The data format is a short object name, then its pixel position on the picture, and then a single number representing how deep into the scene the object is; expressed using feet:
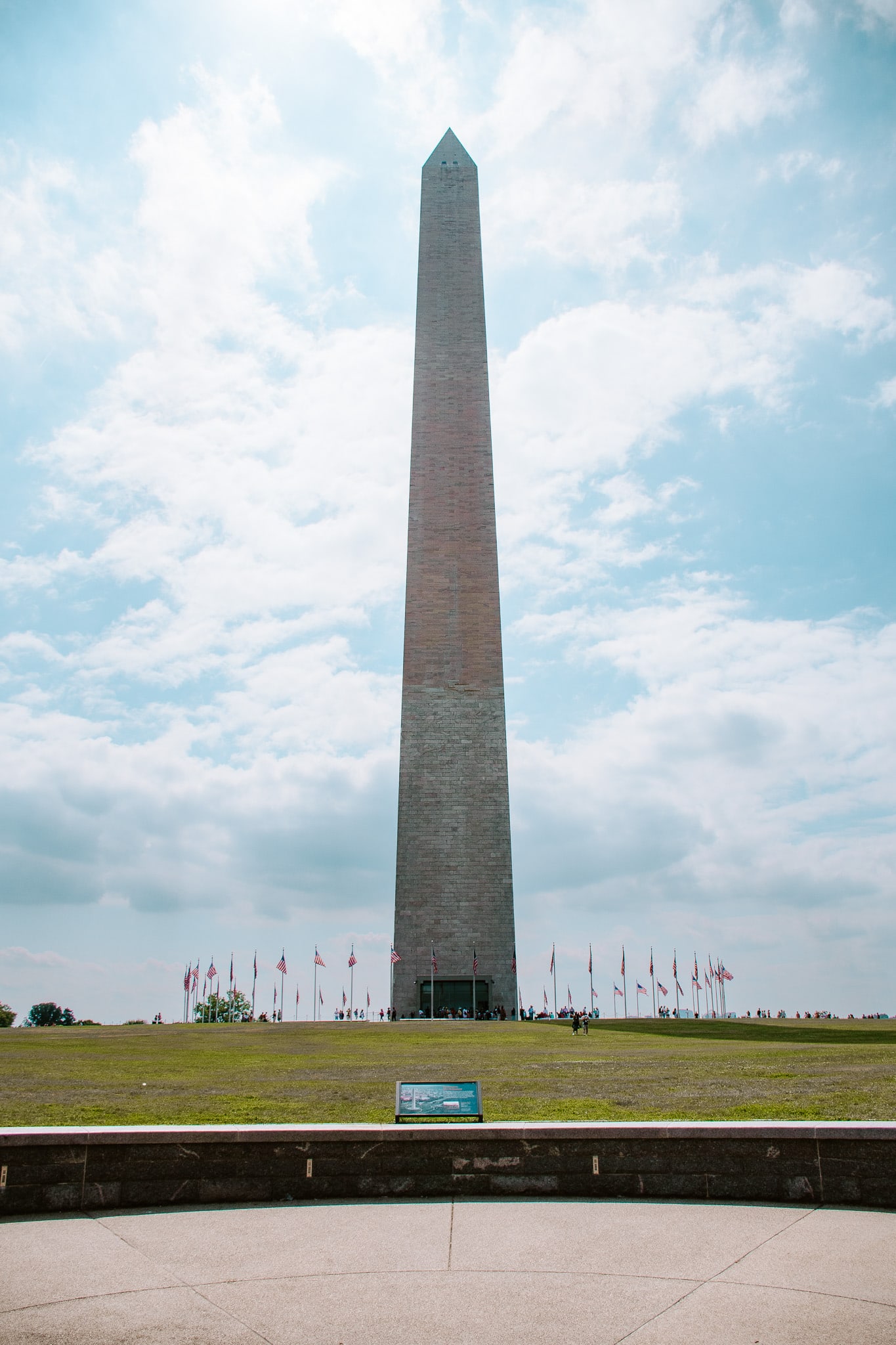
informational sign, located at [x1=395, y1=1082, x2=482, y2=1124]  28.27
